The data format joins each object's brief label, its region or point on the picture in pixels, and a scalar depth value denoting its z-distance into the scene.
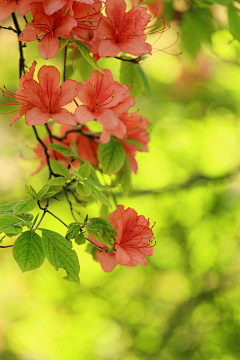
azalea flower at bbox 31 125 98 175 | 1.46
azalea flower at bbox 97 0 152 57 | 1.32
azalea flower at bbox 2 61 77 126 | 1.31
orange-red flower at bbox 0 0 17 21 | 1.30
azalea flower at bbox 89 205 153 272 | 1.32
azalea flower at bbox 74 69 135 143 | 1.32
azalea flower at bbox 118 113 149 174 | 1.44
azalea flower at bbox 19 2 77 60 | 1.29
